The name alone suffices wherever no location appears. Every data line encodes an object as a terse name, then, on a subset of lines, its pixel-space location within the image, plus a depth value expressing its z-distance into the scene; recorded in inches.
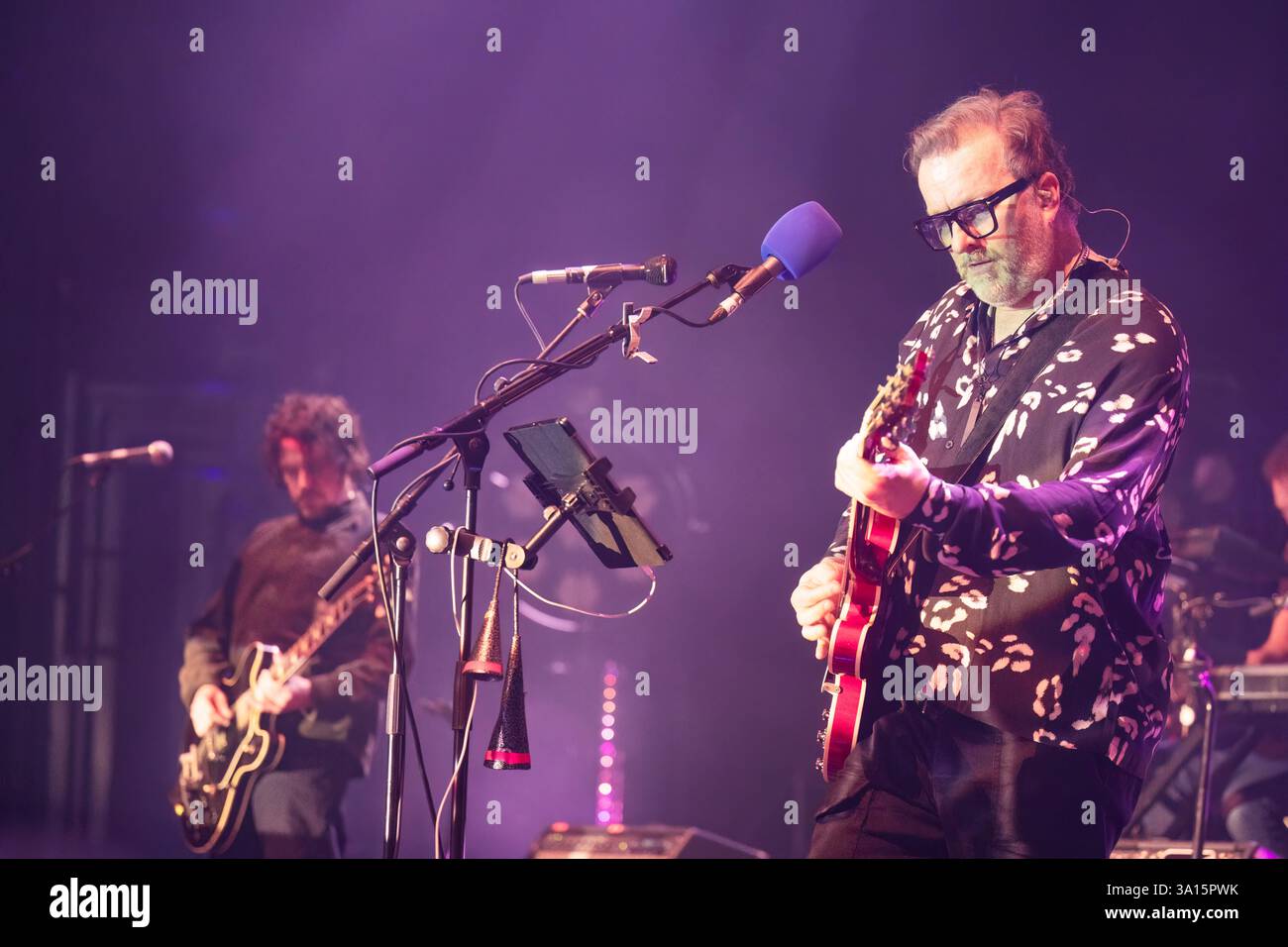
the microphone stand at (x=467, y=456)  96.6
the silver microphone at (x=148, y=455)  182.1
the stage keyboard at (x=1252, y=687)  180.4
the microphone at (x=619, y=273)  102.1
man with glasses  81.2
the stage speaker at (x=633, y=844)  144.4
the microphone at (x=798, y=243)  104.8
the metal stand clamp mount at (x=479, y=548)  94.8
